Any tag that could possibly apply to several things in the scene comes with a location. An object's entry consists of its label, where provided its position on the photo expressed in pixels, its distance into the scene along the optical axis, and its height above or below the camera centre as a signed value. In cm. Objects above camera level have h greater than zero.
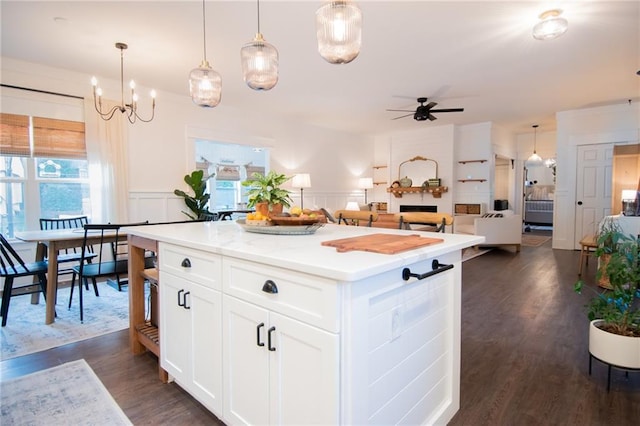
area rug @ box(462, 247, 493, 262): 584 -102
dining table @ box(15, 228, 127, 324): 280 -40
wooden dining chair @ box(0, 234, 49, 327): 278 -66
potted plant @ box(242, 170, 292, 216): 195 +3
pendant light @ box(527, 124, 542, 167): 822 +97
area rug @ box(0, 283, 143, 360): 252 -110
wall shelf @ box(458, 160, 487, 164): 759 +87
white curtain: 437 +46
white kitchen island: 105 -51
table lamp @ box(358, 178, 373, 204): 850 +39
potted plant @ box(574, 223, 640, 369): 183 -68
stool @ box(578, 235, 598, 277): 448 -64
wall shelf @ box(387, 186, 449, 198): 794 +20
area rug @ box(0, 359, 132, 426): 166 -111
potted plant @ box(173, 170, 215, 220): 511 +5
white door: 629 +23
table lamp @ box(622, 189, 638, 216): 479 -5
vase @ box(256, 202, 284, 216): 196 -6
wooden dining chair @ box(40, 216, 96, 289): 337 -33
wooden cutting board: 131 -19
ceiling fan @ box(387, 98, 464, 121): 527 +139
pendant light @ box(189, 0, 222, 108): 257 +89
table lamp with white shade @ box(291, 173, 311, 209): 652 +34
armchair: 609 -57
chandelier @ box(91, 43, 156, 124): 370 +118
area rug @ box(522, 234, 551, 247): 732 -99
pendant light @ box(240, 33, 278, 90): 217 +89
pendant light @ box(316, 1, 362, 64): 178 +92
